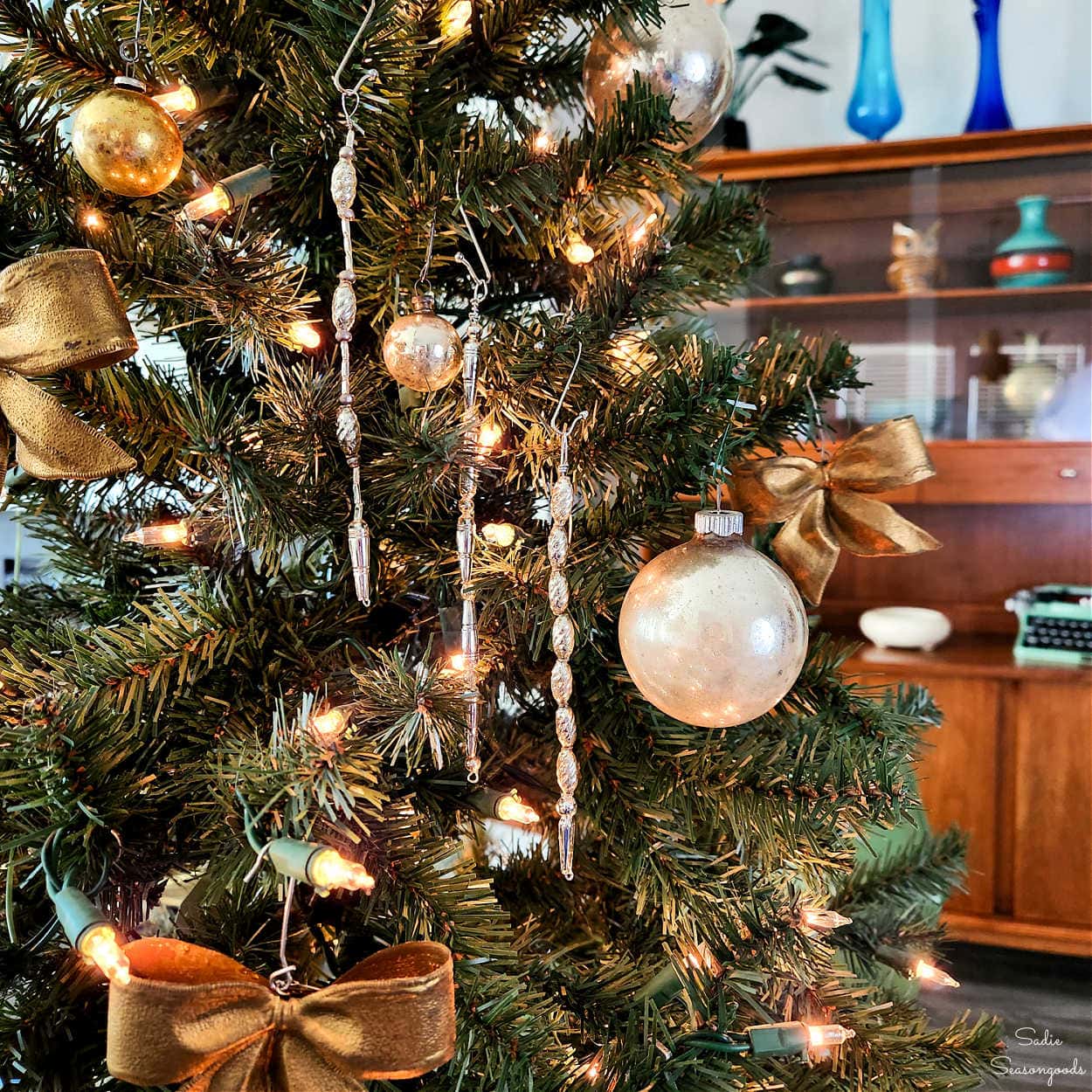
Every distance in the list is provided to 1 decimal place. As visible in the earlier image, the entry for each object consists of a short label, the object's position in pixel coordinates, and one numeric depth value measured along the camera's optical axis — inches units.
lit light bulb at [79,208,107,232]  16.4
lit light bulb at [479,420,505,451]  17.8
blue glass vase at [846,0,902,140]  69.6
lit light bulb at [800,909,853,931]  20.0
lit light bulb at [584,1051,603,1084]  16.3
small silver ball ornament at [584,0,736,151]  20.5
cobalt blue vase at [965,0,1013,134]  68.0
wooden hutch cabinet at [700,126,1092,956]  61.6
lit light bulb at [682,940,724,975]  18.0
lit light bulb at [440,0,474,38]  16.5
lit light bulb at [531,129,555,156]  18.1
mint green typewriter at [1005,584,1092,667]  64.1
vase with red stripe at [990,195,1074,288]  67.6
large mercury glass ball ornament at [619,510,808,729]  15.3
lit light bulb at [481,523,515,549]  17.9
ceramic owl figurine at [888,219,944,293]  71.0
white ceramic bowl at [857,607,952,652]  68.2
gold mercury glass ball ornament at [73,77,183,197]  14.3
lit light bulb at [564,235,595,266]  19.3
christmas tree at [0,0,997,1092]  14.1
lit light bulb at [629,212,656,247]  20.4
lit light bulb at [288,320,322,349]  16.5
